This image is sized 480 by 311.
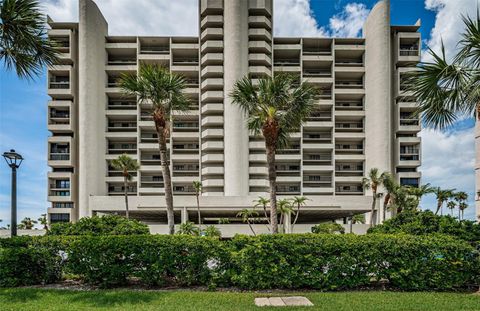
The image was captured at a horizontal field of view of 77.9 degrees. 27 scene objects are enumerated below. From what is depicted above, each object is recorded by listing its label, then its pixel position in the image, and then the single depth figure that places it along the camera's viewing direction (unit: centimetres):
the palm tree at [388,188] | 3891
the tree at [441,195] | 4678
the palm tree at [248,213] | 3509
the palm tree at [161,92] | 1429
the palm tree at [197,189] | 3694
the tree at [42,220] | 4929
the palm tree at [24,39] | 894
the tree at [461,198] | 6048
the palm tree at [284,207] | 3437
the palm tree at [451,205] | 7080
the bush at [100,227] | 1089
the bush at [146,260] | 941
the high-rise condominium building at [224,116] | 4397
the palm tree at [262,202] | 3412
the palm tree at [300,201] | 3404
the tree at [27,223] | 6456
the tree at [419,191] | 4032
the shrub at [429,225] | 1010
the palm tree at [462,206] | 6912
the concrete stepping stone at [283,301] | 782
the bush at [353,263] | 930
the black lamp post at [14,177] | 1111
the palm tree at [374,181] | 3754
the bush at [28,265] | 958
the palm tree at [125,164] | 3738
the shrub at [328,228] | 3378
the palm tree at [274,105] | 1408
